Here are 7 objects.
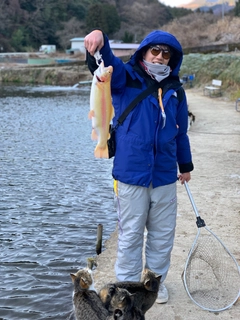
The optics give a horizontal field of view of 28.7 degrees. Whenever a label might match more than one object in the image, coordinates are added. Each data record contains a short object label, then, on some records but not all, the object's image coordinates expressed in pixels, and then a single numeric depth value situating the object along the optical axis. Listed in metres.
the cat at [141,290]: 4.00
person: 4.07
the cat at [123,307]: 3.76
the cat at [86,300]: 3.92
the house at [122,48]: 77.38
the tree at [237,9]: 94.05
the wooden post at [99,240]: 6.85
